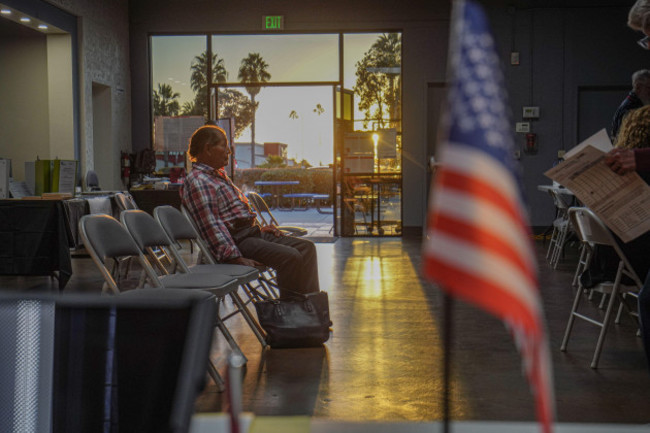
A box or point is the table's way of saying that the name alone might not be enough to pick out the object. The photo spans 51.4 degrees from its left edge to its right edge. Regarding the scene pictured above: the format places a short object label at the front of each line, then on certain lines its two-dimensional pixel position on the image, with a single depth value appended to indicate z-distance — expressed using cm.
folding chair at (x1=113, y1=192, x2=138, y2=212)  638
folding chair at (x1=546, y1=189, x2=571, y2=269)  678
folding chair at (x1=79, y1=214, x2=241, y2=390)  304
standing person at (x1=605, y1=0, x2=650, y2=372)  273
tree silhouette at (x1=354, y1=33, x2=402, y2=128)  1104
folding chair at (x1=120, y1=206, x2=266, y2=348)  354
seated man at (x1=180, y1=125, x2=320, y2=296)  416
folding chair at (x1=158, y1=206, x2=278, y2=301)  392
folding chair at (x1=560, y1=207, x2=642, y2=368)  324
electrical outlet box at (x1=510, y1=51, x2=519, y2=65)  1074
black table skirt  547
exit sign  1104
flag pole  71
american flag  62
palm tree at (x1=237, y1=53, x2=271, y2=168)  1105
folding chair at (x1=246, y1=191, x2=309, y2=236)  604
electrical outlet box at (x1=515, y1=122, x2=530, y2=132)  1074
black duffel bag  397
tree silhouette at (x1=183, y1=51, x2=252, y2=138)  1114
